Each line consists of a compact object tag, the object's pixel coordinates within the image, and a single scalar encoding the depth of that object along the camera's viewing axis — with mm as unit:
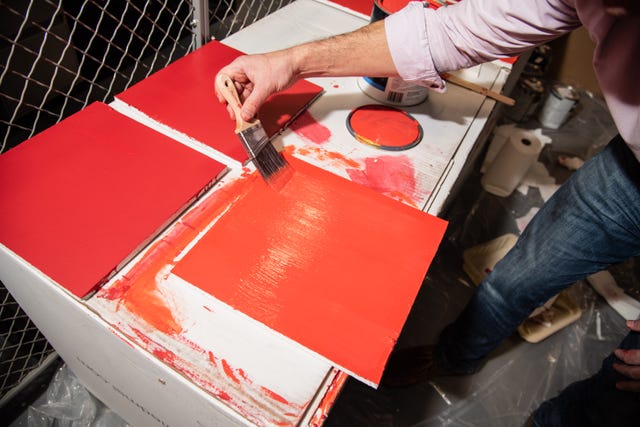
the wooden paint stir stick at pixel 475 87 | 1030
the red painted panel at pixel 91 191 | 588
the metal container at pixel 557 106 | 2041
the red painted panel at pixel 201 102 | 795
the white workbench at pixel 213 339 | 525
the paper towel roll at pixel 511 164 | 1666
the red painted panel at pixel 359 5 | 1295
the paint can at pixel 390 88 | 931
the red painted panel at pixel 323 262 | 559
